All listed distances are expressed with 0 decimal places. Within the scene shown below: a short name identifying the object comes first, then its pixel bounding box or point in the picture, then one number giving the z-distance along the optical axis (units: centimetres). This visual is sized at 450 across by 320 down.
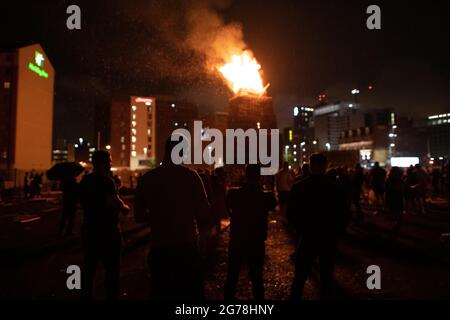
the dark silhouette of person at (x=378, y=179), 1326
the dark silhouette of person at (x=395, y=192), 1001
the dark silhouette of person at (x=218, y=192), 967
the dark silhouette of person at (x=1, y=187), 2272
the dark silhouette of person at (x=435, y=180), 2064
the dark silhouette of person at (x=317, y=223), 420
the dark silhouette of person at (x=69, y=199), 945
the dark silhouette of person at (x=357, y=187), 1130
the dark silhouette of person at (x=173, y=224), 312
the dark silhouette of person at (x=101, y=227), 415
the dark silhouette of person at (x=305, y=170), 945
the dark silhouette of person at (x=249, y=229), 429
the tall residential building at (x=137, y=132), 10000
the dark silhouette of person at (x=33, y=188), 2313
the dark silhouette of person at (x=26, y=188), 2351
